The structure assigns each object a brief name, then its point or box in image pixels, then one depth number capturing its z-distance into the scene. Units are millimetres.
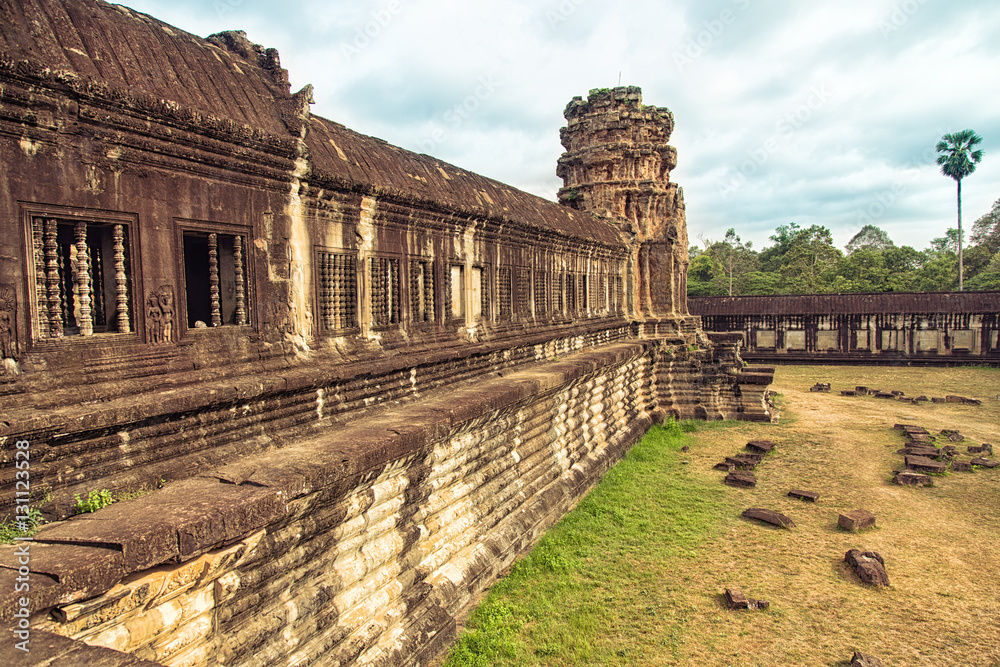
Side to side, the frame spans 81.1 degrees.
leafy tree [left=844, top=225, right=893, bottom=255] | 66375
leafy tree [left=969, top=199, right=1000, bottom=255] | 48094
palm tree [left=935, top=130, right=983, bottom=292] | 35781
